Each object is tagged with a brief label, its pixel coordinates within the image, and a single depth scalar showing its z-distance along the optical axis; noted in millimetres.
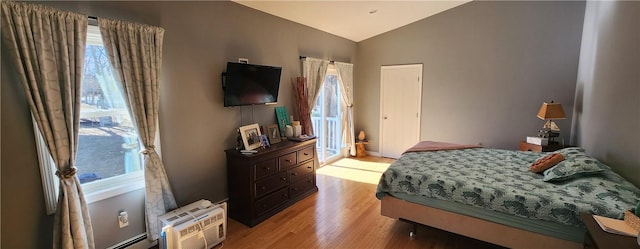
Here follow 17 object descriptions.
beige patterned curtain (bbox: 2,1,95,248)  1670
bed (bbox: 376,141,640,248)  1895
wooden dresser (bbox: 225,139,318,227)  2879
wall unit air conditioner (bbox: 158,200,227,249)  2219
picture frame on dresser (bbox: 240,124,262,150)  3059
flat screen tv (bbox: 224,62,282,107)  2923
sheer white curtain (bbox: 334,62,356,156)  5109
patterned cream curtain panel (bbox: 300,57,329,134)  4141
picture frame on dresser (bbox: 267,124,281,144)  3475
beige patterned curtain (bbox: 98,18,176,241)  2109
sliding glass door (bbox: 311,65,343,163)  4879
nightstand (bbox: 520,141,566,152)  3504
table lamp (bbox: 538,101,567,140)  3494
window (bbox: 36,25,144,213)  2086
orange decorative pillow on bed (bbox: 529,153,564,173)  2436
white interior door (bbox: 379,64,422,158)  5094
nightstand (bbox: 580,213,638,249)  1321
